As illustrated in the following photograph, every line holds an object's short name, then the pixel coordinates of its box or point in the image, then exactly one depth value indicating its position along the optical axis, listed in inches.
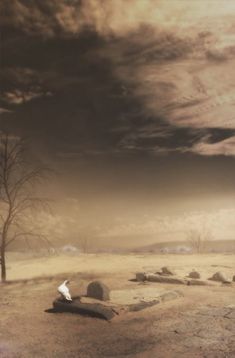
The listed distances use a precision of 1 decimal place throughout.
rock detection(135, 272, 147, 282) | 762.1
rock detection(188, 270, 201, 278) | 768.3
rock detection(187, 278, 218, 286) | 706.6
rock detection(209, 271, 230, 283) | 732.4
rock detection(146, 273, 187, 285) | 720.3
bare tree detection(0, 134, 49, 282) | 813.6
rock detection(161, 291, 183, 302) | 570.8
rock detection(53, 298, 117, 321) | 488.6
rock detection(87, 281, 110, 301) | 550.3
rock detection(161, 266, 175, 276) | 791.1
